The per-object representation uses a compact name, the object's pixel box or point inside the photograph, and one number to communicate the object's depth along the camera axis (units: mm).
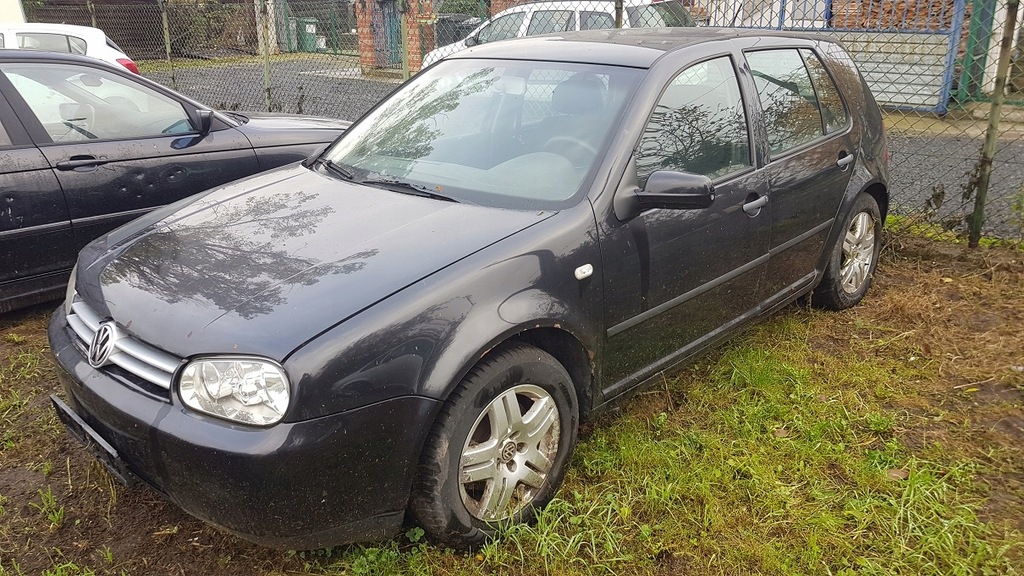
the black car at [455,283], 2111
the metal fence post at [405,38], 6965
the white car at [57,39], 9195
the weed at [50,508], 2725
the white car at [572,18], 9141
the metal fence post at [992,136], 4828
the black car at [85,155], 4152
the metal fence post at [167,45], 10508
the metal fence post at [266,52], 8578
